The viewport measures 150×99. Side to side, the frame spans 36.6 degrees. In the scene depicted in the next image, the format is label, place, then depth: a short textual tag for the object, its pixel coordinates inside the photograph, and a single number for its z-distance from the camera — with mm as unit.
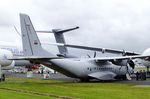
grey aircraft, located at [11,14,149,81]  24112
